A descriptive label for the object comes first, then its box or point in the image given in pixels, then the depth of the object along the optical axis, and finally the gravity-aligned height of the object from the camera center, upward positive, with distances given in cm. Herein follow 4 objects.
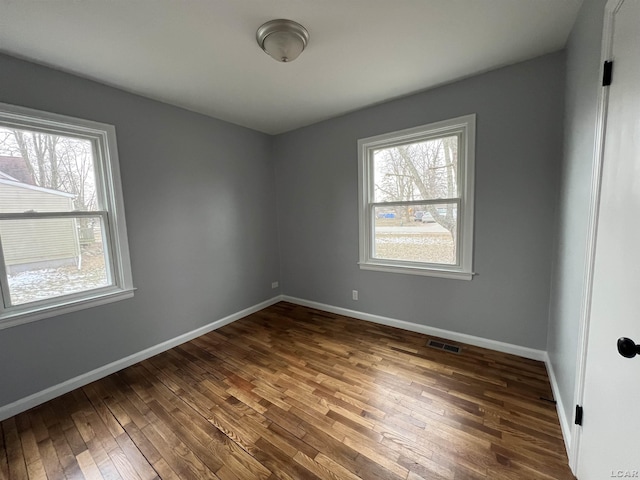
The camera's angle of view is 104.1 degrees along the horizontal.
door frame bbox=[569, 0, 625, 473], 108 -7
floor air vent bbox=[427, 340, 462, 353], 245 -133
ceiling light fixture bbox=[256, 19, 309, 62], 158 +118
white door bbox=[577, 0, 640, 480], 85 -28
